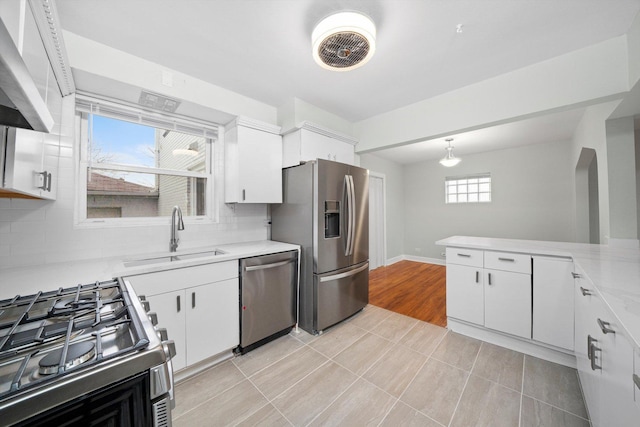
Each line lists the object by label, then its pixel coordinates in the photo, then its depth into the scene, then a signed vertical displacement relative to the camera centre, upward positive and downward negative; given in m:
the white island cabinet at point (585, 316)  0.85 -0.55
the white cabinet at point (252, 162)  2.39 +0.59
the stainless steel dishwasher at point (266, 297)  2.06 -0.75
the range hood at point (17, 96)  0.55 +0.35
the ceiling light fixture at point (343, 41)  1.45 +1.17
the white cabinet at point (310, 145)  2.54 +0.84
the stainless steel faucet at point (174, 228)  2.11 -0.09
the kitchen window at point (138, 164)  1.95 +0.51
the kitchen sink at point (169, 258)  1.92 -0.36
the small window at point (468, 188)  5.03 +0.65
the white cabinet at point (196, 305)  1.63 -0.68
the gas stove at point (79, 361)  0.48 -0.35
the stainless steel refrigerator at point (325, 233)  2.37 -0.18
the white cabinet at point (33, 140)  0.93 +0.37
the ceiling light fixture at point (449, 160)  3.95 +0.97
